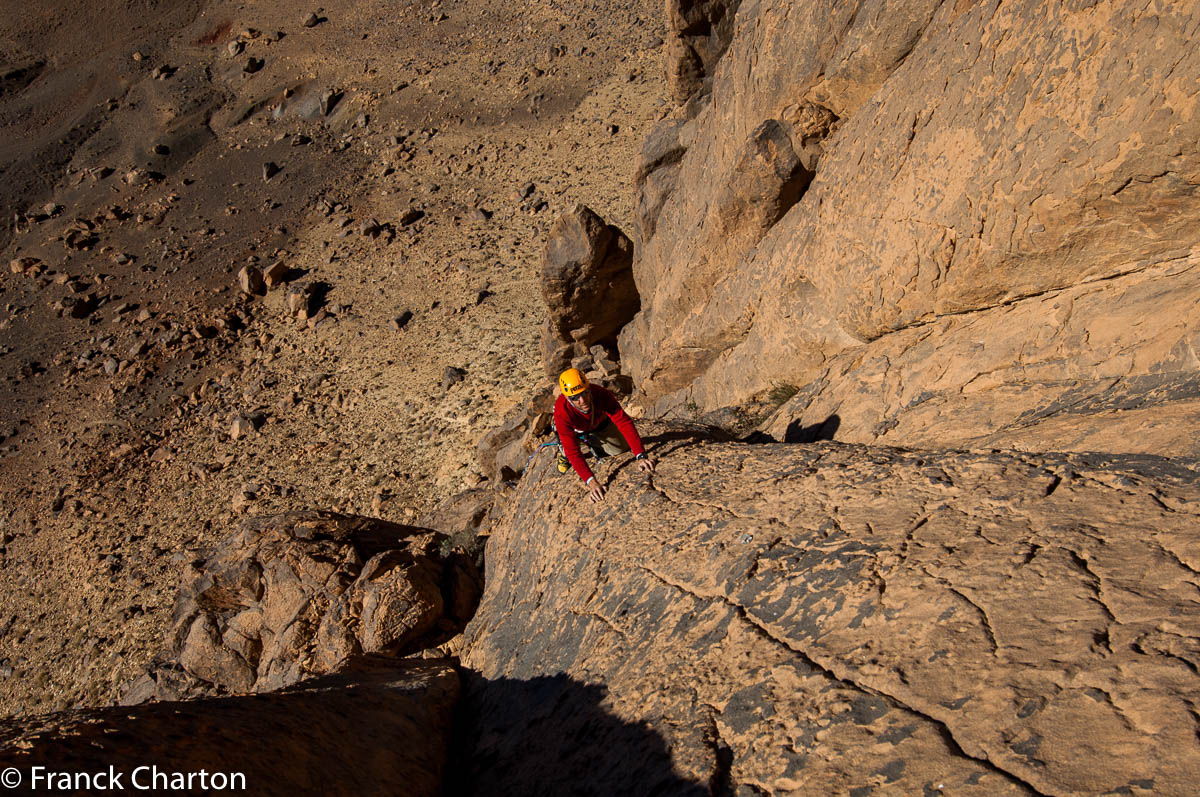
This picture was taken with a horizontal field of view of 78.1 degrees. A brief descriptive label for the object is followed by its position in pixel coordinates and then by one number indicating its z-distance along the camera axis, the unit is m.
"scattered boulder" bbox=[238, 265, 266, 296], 21.24
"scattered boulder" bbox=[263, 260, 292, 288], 21.30
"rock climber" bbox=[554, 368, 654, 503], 6.27
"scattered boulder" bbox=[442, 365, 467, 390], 16.61
